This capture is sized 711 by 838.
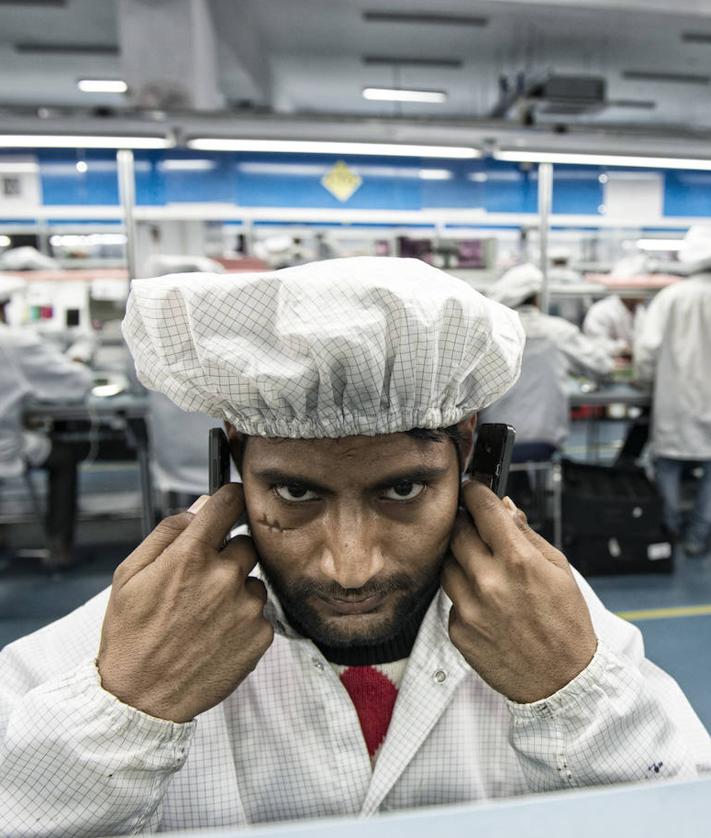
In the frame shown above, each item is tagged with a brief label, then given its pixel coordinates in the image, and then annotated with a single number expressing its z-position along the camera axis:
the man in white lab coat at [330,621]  0.75
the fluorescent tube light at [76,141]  3.41
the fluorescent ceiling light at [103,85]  8.27
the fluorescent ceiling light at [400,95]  8.57
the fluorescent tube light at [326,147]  3.59
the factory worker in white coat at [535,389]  3.66
